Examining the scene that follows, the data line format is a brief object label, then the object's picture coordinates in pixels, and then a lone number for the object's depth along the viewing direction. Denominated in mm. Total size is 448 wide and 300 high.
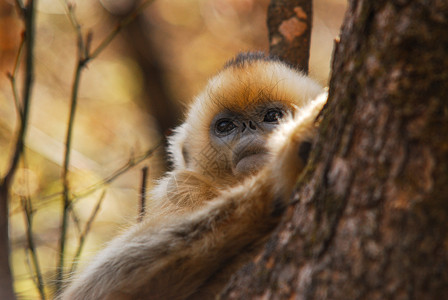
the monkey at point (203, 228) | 3639
